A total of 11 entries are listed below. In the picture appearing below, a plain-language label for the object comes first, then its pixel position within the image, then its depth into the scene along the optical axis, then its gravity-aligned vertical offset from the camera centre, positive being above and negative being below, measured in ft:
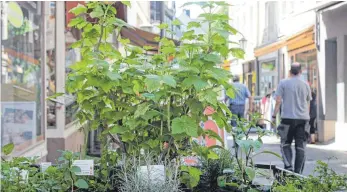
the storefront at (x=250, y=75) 71.15 +3.88
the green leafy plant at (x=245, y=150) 8.39 -0.85
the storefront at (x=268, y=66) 54.65 +4.21
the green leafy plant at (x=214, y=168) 9.29 -1.25
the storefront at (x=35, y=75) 17.65 +1.08
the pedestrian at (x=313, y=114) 36.27 -0.93
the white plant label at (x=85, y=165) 8.45 -1.06
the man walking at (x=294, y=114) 20.45 -0.52
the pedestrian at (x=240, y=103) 31.42 -0.11
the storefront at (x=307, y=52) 42.04 +4.32
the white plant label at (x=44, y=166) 9.03 -1.14
